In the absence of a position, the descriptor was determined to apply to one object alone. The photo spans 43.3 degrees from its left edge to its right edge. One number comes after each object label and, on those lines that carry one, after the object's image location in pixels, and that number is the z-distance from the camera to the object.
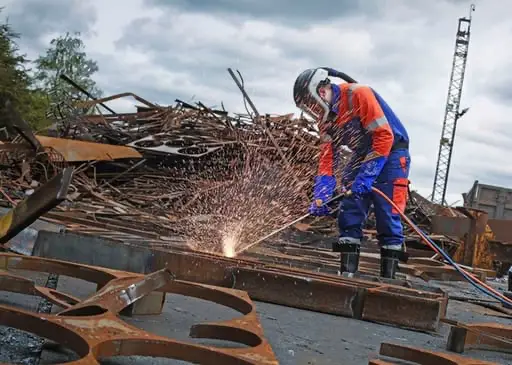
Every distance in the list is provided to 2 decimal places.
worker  4.52
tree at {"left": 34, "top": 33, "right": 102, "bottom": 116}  36.75
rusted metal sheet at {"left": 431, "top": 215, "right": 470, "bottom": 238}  8.32
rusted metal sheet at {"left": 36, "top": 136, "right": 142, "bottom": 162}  9.03
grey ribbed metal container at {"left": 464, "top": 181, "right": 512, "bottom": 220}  13.12
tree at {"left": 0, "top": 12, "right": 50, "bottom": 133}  19.97
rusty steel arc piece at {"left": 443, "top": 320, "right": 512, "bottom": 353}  2.47
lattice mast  39.69
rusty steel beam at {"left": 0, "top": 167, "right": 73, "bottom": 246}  2.24
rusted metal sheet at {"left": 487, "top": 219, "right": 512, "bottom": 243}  8.25
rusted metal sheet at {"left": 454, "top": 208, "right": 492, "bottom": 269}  7.59
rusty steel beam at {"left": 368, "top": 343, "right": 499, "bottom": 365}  1.85
